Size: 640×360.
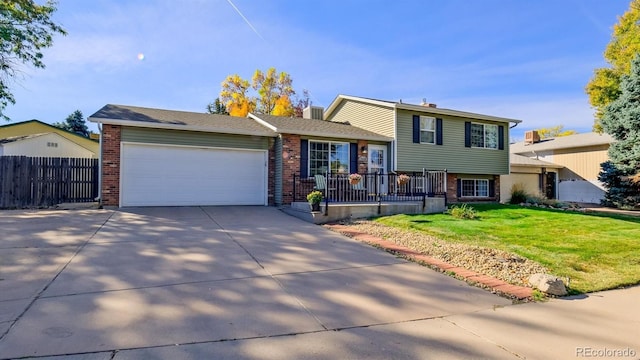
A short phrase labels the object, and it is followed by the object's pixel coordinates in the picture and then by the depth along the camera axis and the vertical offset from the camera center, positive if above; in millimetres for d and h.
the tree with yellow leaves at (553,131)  46406 +7390
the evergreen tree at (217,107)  29639 +6585
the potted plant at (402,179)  11492 +255
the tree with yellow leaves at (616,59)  20281 +7363
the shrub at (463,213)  10406 -763
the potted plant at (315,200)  9657 -357
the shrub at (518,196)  17609 -431
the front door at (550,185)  22453 +148
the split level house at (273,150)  11250 +1349
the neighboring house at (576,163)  21047 +1516
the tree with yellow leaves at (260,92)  29859 +7949
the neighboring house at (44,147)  15492 +1830
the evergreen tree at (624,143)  16312 +2044
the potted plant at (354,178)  11164 +274
